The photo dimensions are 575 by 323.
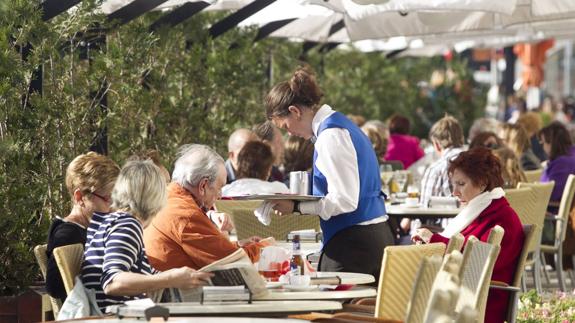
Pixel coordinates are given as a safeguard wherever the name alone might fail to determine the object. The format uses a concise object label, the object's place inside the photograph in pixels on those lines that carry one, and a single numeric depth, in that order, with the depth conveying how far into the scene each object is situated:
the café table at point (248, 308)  9.48
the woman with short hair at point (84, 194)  11.50
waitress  12.85
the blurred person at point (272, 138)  20.56
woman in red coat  12.93
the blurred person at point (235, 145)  18.99
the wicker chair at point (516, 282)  12.57
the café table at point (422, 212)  18.87
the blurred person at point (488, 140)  23.54
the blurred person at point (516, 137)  25.85
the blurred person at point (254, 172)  16.99
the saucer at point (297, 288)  10.80
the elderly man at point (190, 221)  10.84
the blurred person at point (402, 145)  30.15
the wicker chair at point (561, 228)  20.51
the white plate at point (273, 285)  10.84
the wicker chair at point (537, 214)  19.07
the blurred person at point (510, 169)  21.14
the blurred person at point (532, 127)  32.19
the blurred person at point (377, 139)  25.77
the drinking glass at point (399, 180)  22.06
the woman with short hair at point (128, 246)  9.82
